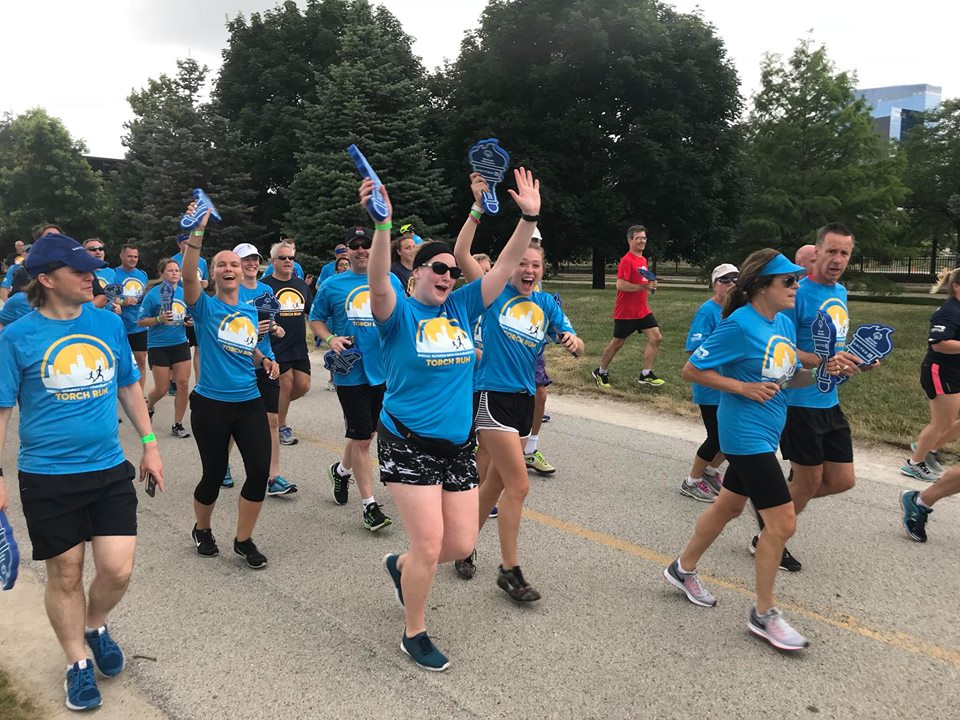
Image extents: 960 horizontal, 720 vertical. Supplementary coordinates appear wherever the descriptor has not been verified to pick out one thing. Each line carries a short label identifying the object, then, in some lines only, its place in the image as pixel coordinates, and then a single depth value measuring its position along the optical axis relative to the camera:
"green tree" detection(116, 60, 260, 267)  31.20
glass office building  156.62
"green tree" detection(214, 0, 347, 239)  31.94
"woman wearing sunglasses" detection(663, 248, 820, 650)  3.49
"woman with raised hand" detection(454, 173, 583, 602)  3.97
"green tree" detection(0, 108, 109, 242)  46.38
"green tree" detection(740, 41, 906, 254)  27.39
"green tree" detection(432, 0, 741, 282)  26.19
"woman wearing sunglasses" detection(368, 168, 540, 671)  3.26
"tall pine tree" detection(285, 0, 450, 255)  24.17
